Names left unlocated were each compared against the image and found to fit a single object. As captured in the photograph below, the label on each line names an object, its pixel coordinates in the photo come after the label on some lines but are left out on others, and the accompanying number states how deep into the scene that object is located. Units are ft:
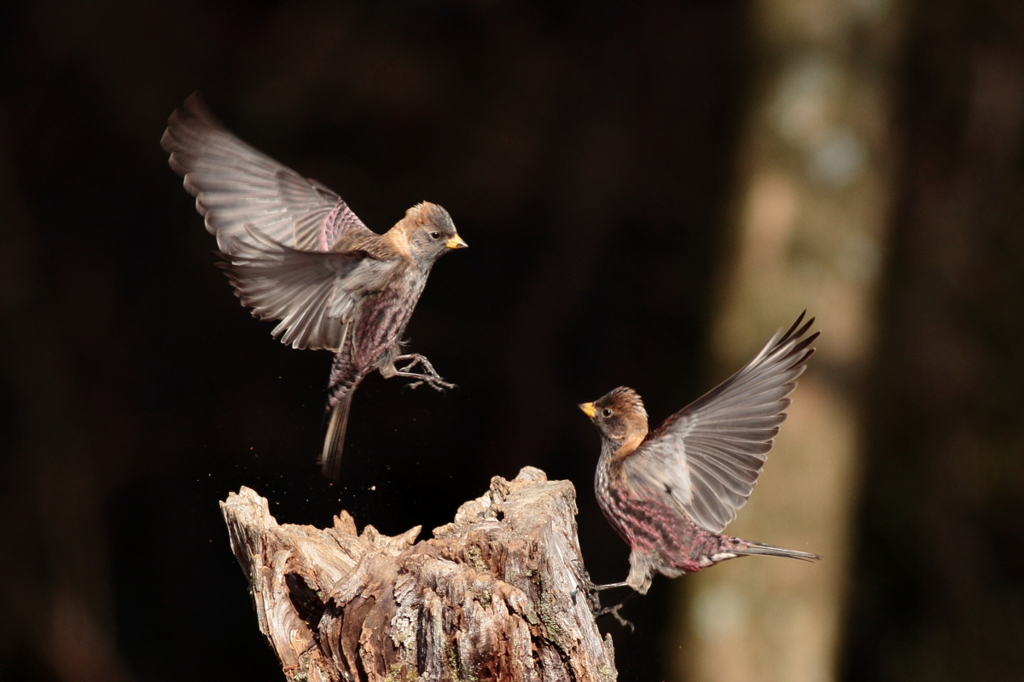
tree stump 17.66
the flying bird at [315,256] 17.76
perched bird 19.27
